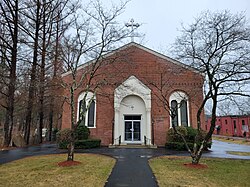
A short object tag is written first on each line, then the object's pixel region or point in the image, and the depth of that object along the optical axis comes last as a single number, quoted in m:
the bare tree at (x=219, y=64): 10.61
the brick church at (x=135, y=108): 20.53
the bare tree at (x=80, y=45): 12.41
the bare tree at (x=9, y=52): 20.12
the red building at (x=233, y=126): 40.72
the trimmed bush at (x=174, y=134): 17.75
